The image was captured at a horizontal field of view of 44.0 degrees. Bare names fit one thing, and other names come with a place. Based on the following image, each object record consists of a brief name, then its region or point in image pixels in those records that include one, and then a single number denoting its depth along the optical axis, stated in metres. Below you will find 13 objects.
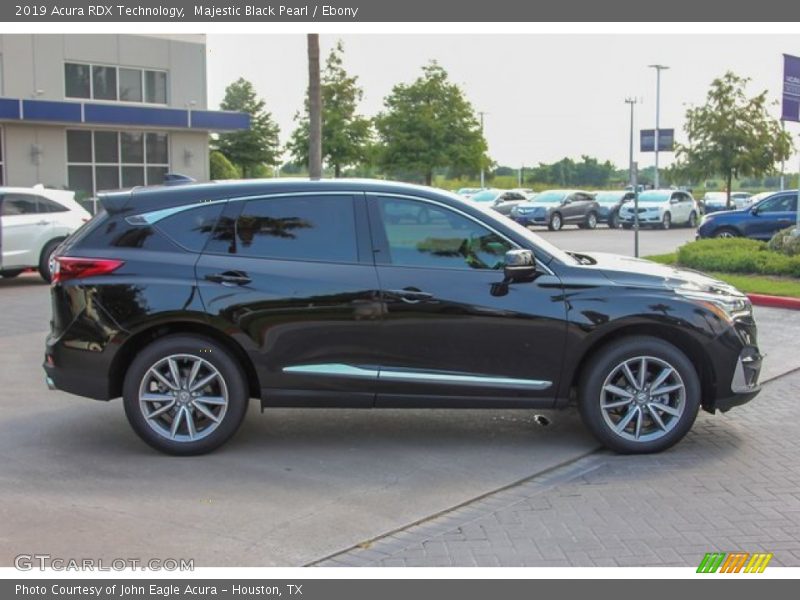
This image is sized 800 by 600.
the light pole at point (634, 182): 14.44
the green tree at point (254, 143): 60.72
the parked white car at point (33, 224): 16.12
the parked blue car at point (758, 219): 22.72
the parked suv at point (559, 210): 37.50
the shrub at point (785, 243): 17.41
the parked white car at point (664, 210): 39.31
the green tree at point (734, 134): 35.88
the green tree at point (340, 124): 41.00
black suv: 6.52
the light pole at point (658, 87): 58.97
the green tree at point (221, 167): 52.75
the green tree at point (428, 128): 43.62
